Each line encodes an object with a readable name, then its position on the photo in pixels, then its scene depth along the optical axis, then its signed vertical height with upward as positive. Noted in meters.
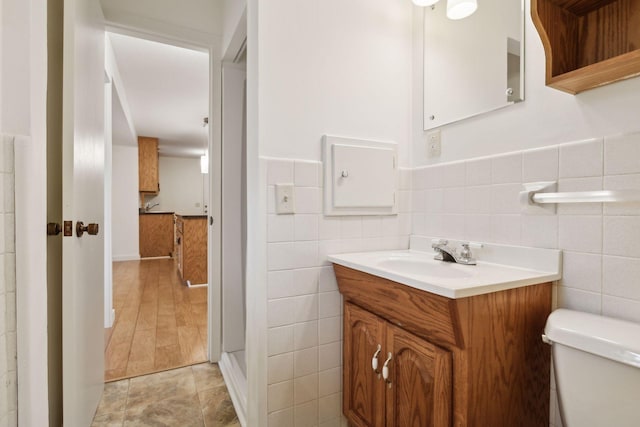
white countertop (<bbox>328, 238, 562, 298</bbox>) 0.83 -0.19
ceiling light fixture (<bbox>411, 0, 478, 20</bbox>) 1.27 +0.83
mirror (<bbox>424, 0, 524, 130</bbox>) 1.14 +0.60
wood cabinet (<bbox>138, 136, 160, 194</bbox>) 6.25 +0.94
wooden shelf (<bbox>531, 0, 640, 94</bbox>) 0.86 +0.51
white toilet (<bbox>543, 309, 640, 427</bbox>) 0.69 -0.36
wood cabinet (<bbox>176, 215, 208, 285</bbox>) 4.00 -0.46
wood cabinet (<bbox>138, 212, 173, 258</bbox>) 6.50 -0.48
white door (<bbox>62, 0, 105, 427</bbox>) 1.15 +0.03
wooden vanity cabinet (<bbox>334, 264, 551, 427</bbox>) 0.84 -0.42
